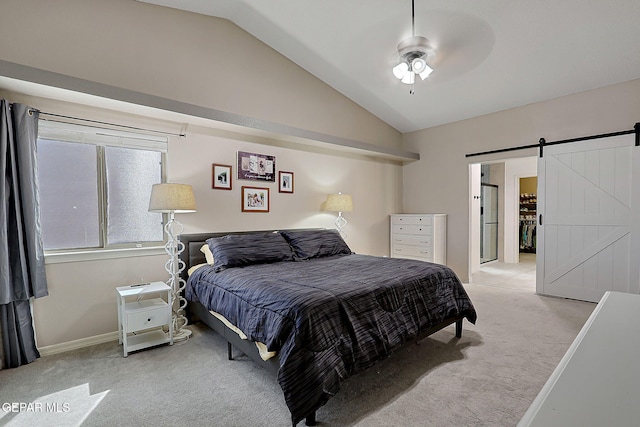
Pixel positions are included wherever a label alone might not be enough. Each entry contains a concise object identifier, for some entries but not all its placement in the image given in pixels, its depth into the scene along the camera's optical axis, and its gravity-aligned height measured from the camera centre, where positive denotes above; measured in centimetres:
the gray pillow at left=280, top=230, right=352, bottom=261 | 359 -46
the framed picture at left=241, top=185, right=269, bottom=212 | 384 +9
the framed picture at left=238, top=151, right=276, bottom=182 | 380 +50
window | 272 +20
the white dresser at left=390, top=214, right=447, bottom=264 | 502 -54
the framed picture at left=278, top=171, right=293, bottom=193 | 417 +33
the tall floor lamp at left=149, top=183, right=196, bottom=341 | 281 -28
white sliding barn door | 361 -19
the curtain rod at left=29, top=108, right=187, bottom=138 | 261 +79
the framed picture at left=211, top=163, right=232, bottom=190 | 357 +35
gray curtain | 233 -20
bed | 171 -70
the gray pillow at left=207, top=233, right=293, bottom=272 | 298 -45
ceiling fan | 291 +148
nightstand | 259 -96
